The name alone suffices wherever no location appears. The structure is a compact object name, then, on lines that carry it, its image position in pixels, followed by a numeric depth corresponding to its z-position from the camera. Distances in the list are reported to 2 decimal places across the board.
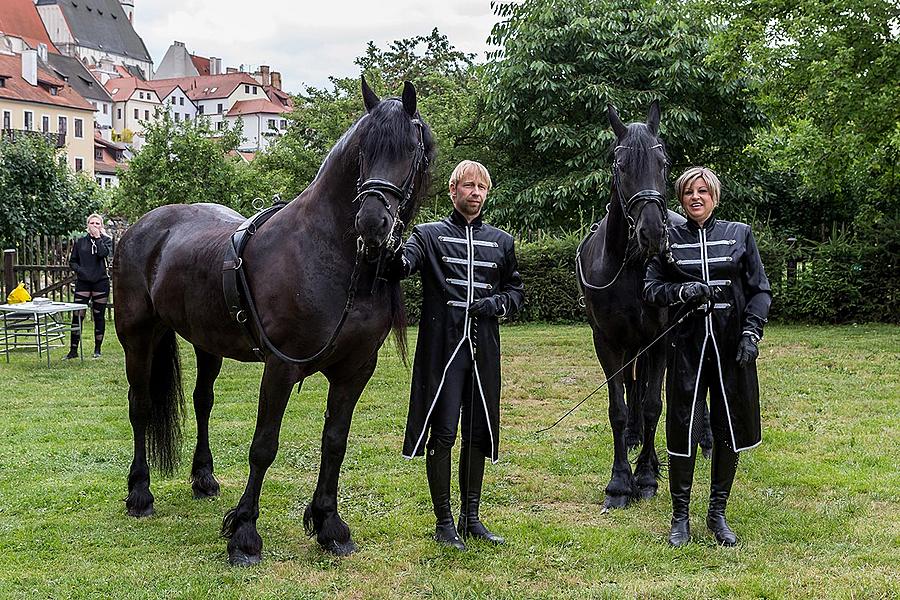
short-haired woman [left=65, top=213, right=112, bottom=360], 12.47
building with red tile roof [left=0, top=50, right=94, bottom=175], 58.97
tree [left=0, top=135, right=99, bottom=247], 20.23
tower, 132.73
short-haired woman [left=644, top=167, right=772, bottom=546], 4.70
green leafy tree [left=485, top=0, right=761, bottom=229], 17.55
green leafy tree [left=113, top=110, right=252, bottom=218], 28.78
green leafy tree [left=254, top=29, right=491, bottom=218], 21.73
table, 11.49
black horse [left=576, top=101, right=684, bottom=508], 4.91
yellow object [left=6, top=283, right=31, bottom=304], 12.29
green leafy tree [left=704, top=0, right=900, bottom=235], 13.41
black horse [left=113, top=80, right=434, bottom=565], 4.05
